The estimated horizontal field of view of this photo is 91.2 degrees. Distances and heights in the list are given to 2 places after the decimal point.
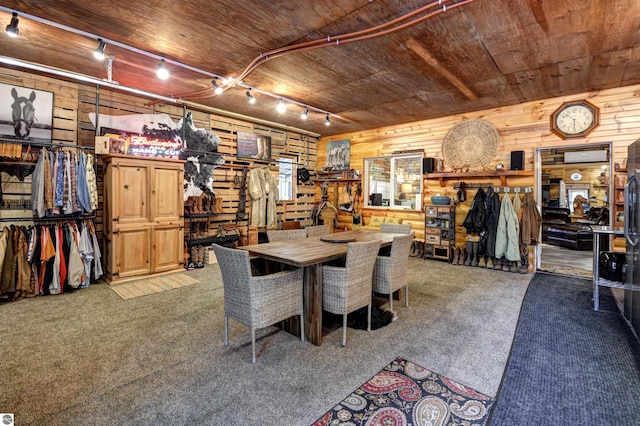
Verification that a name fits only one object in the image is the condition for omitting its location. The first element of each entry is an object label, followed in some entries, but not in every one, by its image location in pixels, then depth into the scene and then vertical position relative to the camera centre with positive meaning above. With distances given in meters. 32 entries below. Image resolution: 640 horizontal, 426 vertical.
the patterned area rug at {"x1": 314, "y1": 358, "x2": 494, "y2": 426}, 1.83 -1.24
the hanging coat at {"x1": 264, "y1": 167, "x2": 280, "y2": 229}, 6.81 +0.25
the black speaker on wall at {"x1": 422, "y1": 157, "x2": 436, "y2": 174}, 6.19 +0.87
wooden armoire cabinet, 4.49 -0.17
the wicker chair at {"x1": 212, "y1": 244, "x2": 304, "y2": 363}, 2.43 -0.71
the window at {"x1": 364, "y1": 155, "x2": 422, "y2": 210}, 6.88 +0.60
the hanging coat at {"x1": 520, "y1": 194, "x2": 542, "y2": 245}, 5.14 -0.22
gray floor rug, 1.90 -1.21
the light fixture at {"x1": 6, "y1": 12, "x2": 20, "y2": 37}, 2.70 +1.54
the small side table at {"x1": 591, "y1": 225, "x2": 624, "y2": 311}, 3.52 -0.78
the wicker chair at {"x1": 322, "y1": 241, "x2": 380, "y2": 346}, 2.70 -0.66
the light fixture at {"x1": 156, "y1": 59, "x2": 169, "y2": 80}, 3.55 +1.55
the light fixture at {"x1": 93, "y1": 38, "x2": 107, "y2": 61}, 3.15 +1.58
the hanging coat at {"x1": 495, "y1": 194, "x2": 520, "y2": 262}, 5.21 -0.41
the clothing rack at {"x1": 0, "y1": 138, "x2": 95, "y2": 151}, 3.99 +0.82
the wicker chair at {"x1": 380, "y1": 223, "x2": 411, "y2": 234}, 4.37 -0.30
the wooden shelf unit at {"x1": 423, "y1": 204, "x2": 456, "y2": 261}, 5.92 -0.45
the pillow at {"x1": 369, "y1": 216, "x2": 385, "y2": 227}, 7.08 -0.29
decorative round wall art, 5.68 +1.19
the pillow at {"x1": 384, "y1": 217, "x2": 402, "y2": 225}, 6.75 -0.27
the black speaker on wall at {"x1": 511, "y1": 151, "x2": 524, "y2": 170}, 5.26 +0.82
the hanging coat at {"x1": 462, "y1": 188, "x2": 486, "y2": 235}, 5.54 -0.14
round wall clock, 4.77 +1.40
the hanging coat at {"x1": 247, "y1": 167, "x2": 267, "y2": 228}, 6.59 +0.20
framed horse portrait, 4.04 +1.21
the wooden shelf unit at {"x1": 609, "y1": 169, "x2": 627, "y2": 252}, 4.48 +0.07
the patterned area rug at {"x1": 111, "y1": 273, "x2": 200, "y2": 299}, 4.11 -1.13
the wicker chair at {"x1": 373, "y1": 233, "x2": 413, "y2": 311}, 3.24 -0.64
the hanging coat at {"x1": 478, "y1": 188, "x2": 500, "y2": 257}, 5.41 -0.27
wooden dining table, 2.63 -0.45
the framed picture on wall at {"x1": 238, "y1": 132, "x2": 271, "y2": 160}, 6.52 +1.29
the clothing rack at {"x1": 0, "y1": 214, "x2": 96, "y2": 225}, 4.13 -0.20
